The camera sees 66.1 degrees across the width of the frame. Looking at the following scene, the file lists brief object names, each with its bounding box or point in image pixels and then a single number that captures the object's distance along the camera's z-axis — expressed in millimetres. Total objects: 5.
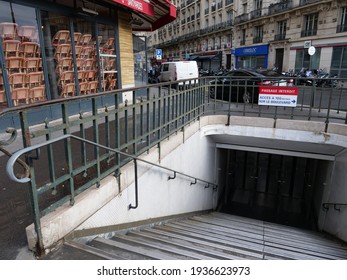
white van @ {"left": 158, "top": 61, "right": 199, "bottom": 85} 15997
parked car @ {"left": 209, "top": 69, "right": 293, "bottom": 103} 10328
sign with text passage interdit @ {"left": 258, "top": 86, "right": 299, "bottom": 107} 6965
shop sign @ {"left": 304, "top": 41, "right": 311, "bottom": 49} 23375
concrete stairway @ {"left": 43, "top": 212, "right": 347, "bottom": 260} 2652
